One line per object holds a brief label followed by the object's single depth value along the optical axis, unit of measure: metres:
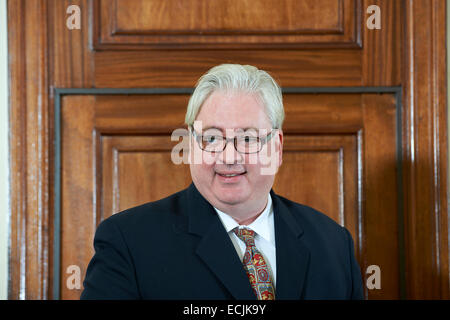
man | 1.99
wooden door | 2.44
